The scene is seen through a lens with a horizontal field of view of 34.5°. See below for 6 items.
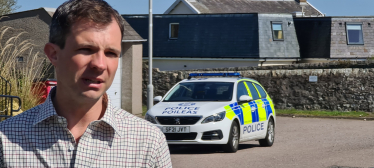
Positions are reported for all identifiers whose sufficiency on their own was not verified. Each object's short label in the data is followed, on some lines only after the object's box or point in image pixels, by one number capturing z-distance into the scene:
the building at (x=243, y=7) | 46.44
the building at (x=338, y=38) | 37.56
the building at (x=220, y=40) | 35.88
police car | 11.84
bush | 11.79
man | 2.27
